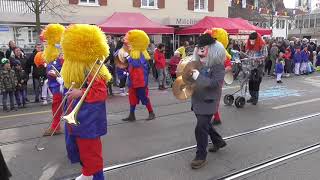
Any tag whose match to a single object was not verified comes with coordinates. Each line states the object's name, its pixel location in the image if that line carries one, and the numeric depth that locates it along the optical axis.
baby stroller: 10.65
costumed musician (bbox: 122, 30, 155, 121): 8.70
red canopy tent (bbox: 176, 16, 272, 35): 22.09
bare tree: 20.47
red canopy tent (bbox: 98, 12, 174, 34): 18.25
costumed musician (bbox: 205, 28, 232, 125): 8.45
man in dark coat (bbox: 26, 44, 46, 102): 12.08
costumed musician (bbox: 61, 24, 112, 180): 4.51
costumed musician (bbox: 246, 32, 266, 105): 10.70
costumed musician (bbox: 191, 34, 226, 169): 5.64
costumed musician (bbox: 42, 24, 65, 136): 7.50
